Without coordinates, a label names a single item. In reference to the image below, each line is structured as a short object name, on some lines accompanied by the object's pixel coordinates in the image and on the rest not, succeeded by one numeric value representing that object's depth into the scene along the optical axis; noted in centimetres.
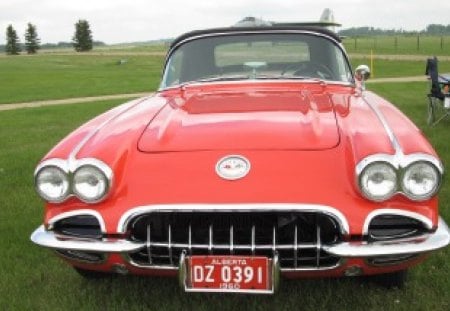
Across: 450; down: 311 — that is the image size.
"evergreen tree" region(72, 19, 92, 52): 8706
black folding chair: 883
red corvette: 260
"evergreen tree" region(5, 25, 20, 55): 8669
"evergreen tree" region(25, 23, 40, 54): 9012
